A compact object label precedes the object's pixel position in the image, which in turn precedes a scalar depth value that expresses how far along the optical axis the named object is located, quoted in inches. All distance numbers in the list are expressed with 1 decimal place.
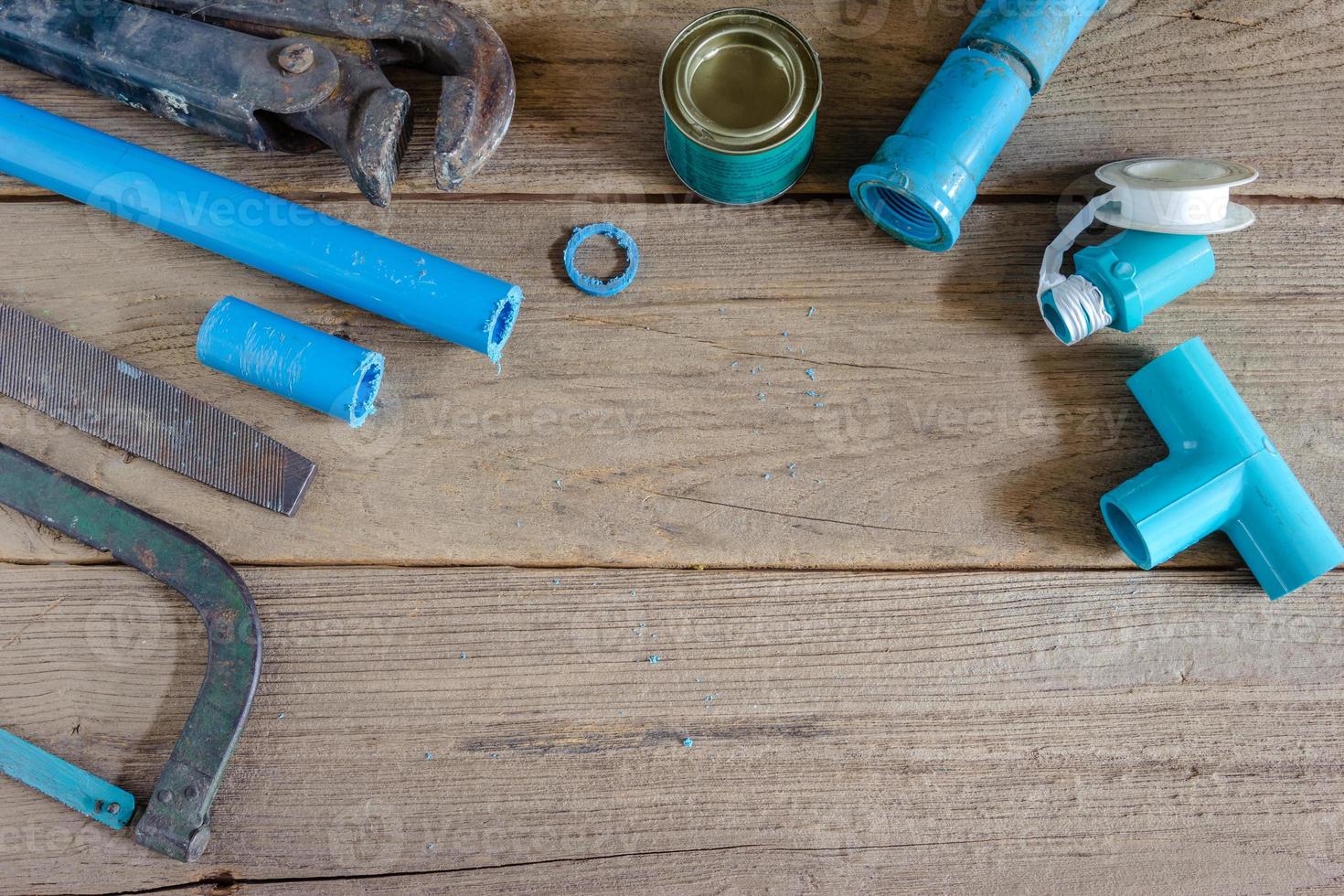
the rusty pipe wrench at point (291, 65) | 19.3
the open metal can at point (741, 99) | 18.7
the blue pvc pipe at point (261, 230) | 19.2
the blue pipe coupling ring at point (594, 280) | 20.0
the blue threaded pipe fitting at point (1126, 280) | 19.0
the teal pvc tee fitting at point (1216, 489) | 18.9
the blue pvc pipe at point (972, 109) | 18.9
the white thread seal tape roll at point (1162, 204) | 18.8
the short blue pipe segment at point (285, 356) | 19.1
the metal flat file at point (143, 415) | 19.6
